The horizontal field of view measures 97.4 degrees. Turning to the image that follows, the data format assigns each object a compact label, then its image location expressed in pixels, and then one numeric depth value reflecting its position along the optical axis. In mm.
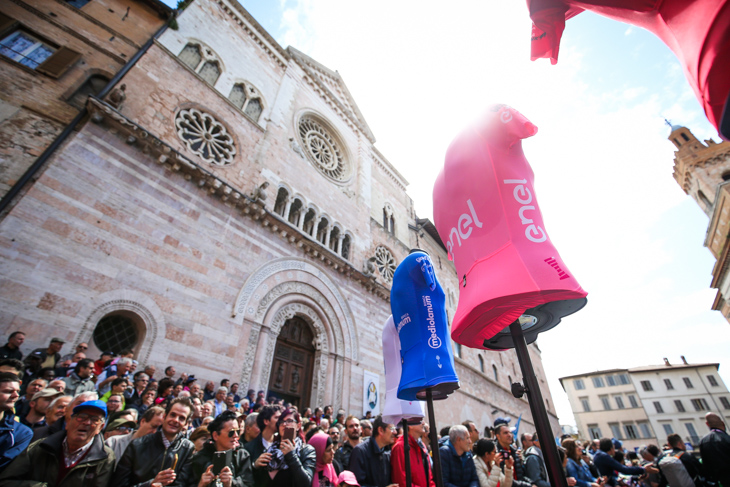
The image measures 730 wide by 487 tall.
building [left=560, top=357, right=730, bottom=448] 33344
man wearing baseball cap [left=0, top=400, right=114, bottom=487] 2416
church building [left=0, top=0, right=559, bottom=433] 5949
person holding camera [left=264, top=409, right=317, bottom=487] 2867
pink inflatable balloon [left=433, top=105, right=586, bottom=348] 1399
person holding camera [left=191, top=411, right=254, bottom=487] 3016
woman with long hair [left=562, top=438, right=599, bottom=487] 4430
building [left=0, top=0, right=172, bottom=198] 6688
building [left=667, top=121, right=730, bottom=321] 20859
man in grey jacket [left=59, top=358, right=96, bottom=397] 4461
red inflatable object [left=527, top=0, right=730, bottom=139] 955
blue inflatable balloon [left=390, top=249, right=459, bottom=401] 2125
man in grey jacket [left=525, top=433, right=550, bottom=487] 3939
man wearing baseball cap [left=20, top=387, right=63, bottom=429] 3549
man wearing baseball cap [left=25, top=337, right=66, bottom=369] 4910
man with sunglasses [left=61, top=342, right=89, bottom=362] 5194
